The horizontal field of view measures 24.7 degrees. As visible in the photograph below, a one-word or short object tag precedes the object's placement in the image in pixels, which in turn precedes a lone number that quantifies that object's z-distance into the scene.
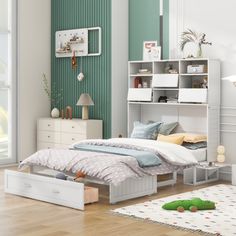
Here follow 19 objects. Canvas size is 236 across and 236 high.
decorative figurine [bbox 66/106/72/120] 7.95
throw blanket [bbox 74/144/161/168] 5.72
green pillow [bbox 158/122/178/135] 7.13
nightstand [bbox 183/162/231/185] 6.49
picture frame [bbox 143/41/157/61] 7.48
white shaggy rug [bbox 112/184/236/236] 4.45
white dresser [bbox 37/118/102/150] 7.62
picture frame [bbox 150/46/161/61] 7.38
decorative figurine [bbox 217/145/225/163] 6.73
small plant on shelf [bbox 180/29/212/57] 6.93
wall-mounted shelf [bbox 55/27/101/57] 7.95
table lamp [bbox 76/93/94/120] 7.67
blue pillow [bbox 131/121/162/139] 7.01
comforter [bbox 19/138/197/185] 5.37
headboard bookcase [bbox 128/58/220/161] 6.76
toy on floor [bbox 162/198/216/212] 5.05
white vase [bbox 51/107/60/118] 8.20
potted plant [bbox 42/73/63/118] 8.46
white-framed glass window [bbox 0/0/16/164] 7.96
